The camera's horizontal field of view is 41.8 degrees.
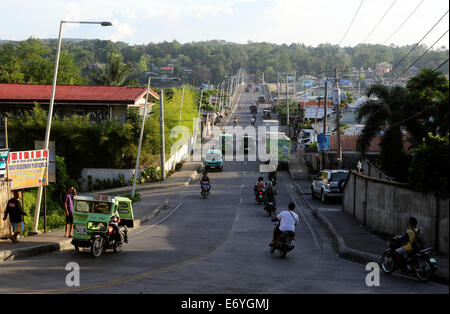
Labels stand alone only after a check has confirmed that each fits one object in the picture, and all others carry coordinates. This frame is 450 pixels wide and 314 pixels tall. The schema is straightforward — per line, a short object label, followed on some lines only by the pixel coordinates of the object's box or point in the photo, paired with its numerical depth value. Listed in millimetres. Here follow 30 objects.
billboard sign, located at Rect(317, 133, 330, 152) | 45188
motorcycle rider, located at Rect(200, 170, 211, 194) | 35594
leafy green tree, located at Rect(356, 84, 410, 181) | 35281
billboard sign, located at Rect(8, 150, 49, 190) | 19922
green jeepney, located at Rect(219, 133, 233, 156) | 62438
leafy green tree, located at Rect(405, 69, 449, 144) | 32906
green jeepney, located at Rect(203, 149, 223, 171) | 50844
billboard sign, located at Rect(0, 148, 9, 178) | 20453
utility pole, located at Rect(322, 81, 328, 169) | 46475
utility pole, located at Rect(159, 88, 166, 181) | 45003
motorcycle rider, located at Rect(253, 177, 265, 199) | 32375
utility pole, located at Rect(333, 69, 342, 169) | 41994
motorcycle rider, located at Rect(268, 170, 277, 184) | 36650
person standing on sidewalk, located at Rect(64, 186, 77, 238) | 19694
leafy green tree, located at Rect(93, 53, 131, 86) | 79562
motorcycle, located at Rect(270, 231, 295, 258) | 16531
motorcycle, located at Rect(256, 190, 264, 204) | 32281
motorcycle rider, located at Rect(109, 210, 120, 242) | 17031
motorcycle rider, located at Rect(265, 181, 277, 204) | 27273
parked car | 33188
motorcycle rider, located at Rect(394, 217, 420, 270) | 13172
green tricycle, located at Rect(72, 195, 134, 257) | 16516
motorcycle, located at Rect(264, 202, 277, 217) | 27172
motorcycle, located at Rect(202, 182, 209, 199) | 35500
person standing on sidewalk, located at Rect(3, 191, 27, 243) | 17859
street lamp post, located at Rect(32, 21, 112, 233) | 20953
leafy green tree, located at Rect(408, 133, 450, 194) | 16156
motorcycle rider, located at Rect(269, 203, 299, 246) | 16672
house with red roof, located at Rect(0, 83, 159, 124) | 50062
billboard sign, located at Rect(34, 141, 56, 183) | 25422
